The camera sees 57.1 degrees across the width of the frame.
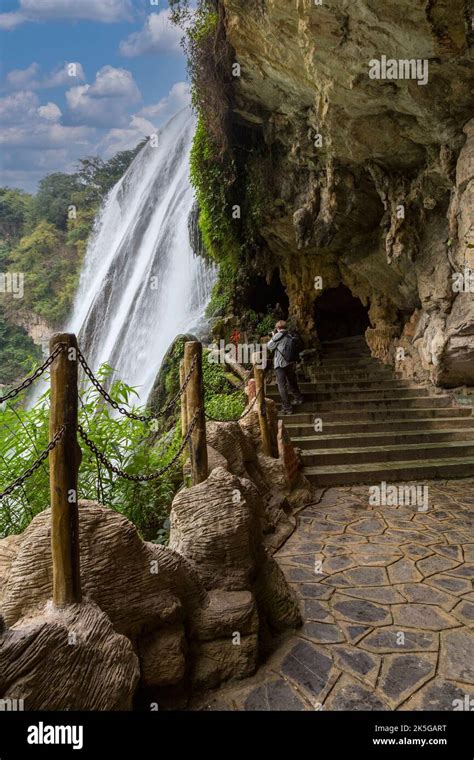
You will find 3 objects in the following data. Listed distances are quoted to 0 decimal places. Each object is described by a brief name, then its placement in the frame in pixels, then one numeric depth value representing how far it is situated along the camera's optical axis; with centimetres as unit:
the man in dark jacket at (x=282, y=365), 739
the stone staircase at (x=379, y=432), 606
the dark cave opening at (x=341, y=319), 1588
